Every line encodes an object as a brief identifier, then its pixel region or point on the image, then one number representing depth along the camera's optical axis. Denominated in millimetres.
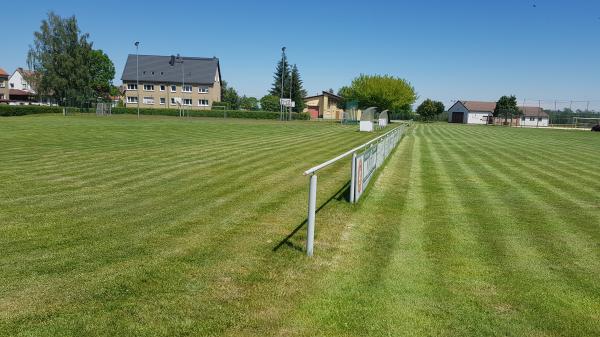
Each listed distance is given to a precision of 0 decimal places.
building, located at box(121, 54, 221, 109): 83062
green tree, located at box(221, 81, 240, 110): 100500
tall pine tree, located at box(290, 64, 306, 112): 92438
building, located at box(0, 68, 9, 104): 97775
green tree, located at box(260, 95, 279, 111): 92088
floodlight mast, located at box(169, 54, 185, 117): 81362
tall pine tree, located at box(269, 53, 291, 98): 96319
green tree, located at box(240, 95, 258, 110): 103650
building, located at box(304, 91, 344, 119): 97688
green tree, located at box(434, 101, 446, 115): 104388
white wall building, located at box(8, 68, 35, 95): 105250
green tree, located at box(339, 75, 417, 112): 70562
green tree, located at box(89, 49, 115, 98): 92375
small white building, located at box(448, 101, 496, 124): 101125
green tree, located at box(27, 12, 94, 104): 69562
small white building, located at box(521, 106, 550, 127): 95000
